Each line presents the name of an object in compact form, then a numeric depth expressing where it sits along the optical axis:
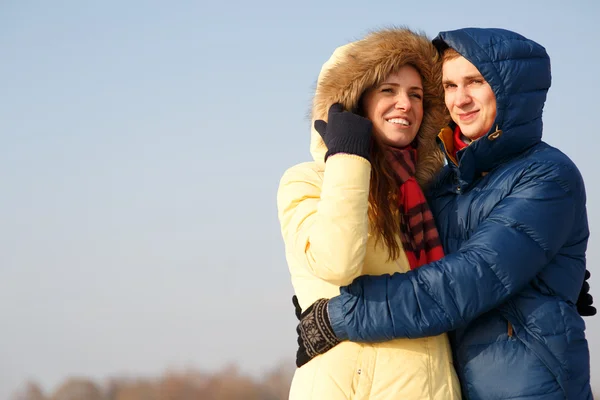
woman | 2.75
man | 2.73
